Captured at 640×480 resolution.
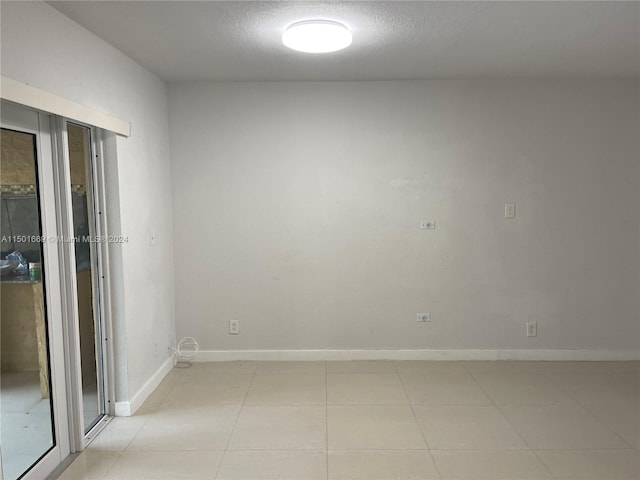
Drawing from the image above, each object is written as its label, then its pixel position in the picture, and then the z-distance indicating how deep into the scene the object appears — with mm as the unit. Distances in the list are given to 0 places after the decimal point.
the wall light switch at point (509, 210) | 4113
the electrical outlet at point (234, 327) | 4223
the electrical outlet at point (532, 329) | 4188
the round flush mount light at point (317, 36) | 2619
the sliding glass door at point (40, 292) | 2250
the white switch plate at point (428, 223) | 4145
